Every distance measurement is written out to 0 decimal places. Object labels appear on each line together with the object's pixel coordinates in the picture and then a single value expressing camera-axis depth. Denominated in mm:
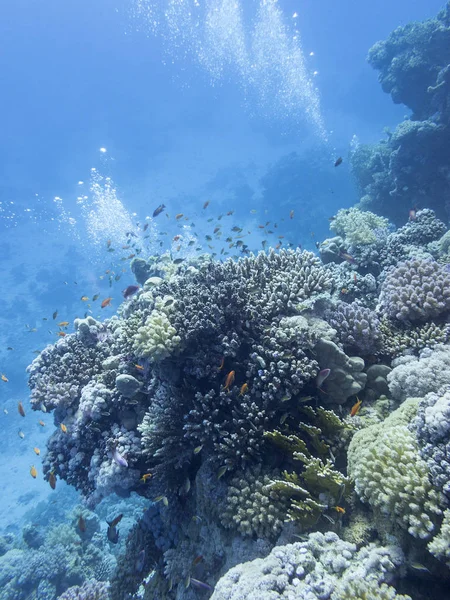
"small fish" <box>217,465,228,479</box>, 4529
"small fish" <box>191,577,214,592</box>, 4363
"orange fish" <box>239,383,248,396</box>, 4860
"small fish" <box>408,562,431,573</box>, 2912
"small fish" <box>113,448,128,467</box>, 5503
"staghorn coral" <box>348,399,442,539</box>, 3076
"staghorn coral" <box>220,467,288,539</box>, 4145
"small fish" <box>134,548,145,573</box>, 5887
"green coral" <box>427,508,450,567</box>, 2746
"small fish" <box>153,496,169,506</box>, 5011
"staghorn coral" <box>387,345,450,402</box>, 4434
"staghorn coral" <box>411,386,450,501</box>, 3053
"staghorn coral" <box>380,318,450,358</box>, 5395
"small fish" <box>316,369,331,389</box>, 4652
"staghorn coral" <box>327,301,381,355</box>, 5641
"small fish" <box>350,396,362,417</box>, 4459
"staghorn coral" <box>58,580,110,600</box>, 8413
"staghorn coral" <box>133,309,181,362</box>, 5475
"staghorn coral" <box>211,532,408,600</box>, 2893
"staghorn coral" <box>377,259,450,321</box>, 5742
